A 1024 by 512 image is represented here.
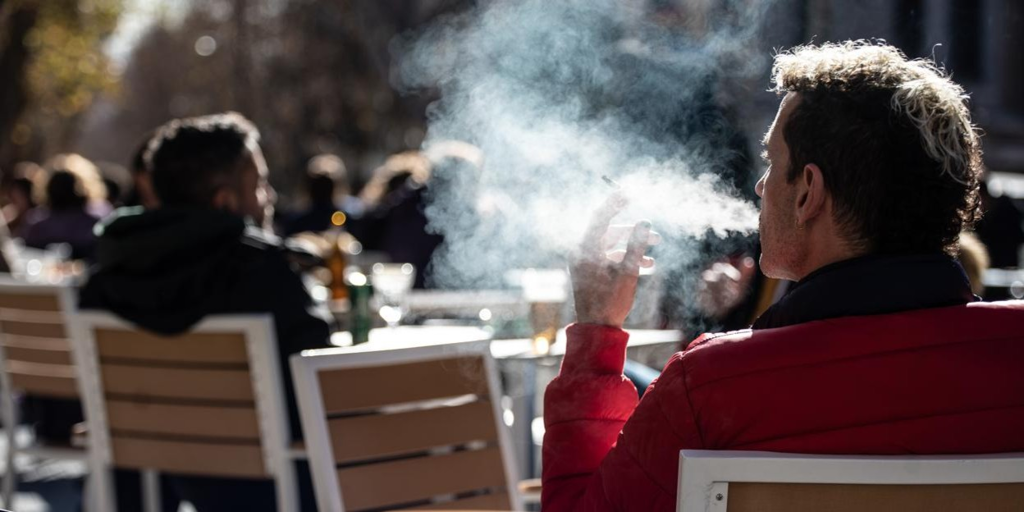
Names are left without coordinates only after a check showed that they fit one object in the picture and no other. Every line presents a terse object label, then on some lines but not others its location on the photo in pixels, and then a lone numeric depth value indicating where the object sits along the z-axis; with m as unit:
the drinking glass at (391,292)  3.85
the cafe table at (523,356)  3.24
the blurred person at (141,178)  4.71
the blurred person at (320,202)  8.05
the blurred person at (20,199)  9.05
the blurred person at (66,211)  7.13
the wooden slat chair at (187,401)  2.75
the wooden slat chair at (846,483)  1.20
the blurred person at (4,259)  6.27
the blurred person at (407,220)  5.60
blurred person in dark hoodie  2.88
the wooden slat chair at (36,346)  3.78
